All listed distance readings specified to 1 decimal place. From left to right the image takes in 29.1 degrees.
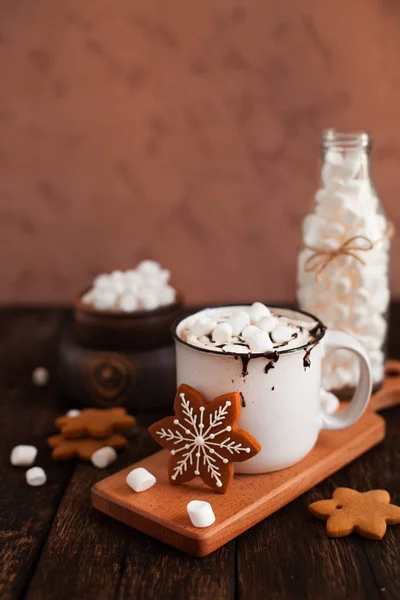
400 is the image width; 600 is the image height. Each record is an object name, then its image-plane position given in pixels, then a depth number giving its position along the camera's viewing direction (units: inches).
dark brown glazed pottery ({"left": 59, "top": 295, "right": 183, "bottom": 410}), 43.6
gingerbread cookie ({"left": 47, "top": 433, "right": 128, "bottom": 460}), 38.3
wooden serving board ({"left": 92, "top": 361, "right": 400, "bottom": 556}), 30.4
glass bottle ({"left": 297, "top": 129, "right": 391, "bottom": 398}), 41.1
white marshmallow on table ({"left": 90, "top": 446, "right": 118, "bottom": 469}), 37.8
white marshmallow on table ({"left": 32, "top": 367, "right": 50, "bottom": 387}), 48.2
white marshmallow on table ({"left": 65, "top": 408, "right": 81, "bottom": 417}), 42.6
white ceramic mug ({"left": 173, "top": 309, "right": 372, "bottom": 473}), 32.8
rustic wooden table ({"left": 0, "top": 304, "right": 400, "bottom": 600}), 28.1
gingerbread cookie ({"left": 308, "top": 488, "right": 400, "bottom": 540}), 31.2
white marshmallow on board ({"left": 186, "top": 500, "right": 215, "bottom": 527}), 30.1
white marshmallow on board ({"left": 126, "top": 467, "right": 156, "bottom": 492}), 33.1
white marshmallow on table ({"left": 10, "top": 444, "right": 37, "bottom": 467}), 37.6
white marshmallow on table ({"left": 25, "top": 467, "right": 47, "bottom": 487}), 35.9
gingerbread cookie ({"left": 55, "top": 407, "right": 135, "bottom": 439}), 39.8
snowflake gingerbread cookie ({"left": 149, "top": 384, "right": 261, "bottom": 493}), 32.3
